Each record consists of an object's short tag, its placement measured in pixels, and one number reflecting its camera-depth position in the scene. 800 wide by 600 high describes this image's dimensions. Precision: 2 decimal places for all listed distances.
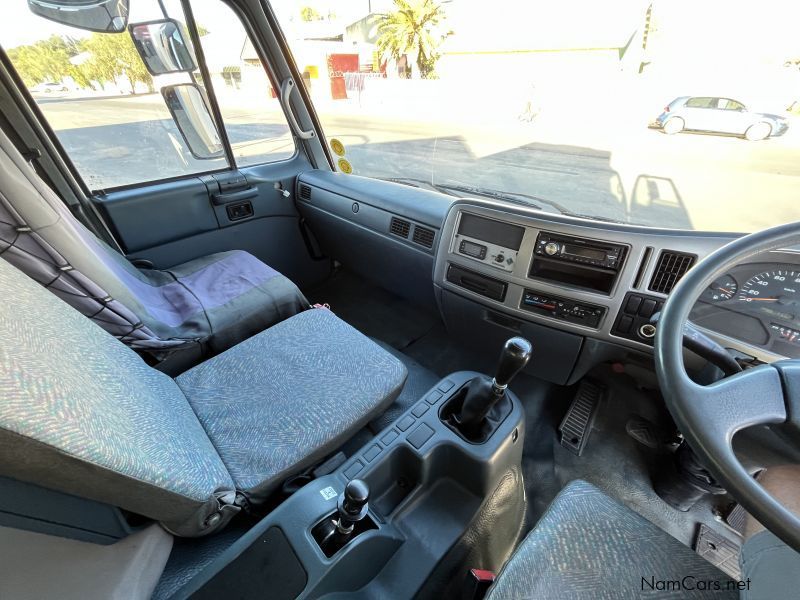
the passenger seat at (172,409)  0.54
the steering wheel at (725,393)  0.59
